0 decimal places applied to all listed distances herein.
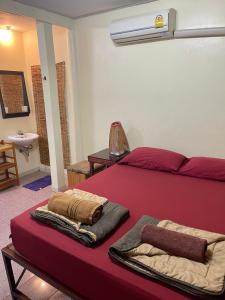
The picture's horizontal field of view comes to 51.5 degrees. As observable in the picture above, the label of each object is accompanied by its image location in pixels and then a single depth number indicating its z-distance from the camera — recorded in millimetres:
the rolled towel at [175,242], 1091
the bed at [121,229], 1113
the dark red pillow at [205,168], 2113
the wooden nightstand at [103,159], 2759
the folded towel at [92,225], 1317
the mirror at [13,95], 3559
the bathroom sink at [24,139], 3572
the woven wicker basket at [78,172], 3012
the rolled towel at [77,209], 1402
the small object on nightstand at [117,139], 2883
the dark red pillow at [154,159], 2359
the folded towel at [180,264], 980
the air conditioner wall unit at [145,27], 2363
